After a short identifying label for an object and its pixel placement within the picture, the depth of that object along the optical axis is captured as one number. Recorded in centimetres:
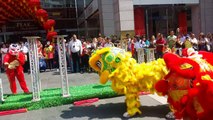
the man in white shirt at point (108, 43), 1410
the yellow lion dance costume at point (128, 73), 633
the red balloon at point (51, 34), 1141
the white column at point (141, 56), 1194
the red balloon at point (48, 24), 1178
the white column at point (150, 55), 1118
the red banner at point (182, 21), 2130
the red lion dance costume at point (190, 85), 342
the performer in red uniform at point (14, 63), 879
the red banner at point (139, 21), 1956
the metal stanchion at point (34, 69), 792
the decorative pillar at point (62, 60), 803
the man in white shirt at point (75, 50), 1408
